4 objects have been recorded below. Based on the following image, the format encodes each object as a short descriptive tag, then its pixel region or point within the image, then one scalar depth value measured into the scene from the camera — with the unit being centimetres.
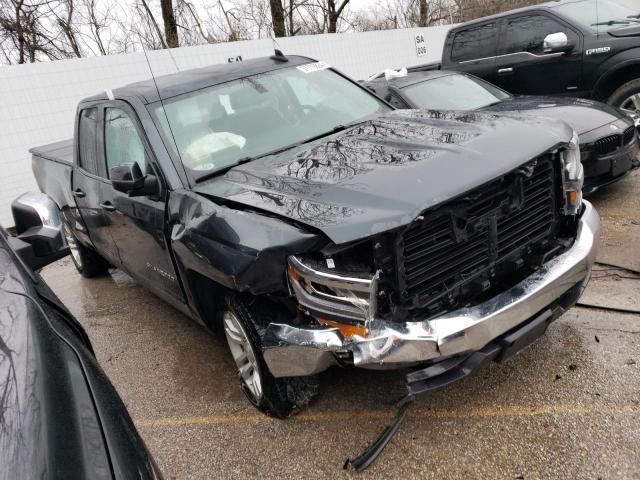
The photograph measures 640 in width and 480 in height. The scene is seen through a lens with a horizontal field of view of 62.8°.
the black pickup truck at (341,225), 220
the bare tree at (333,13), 2220
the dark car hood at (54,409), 115
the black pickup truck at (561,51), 624
